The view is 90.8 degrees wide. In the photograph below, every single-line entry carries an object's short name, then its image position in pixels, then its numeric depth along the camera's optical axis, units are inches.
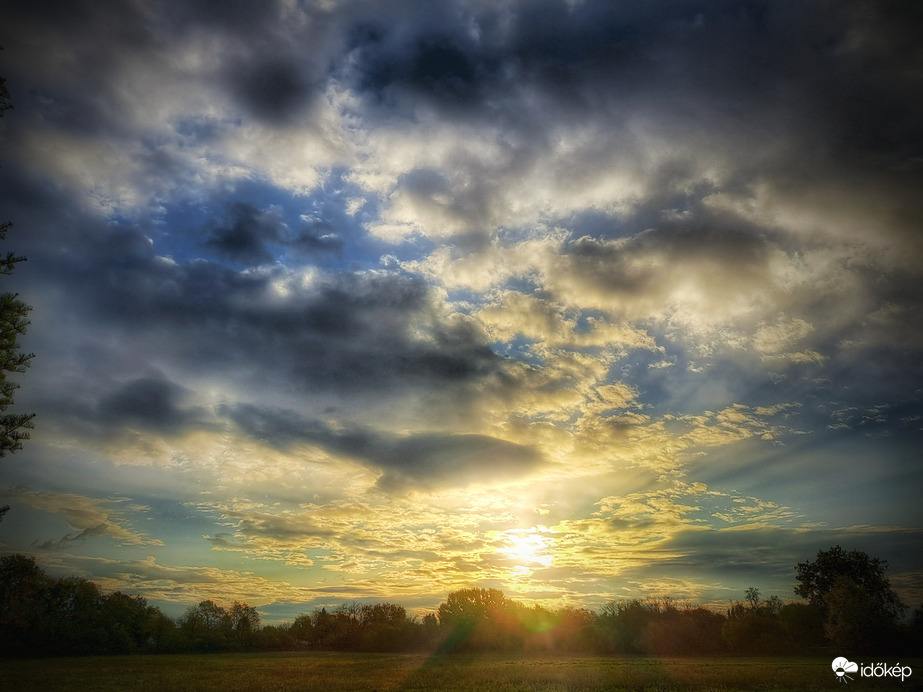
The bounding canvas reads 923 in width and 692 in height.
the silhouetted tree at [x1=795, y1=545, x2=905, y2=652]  2893.7
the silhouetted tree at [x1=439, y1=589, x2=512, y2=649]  4345.7
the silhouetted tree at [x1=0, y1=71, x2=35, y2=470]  1011.3
